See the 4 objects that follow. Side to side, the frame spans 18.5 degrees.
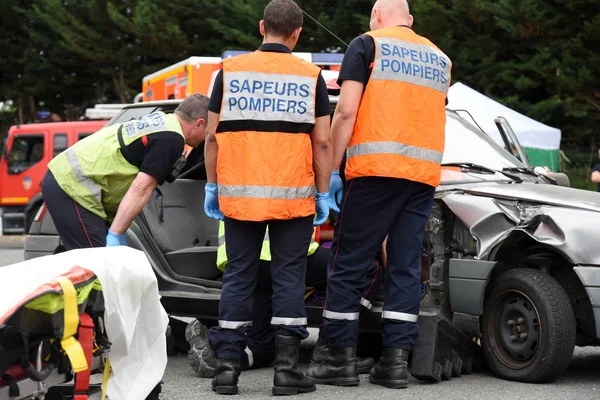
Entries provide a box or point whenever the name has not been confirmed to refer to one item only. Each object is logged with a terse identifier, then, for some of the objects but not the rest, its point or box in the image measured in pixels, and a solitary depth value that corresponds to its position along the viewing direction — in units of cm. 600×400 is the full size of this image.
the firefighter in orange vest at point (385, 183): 924
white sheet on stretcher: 633
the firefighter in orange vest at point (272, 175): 893
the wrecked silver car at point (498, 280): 902
